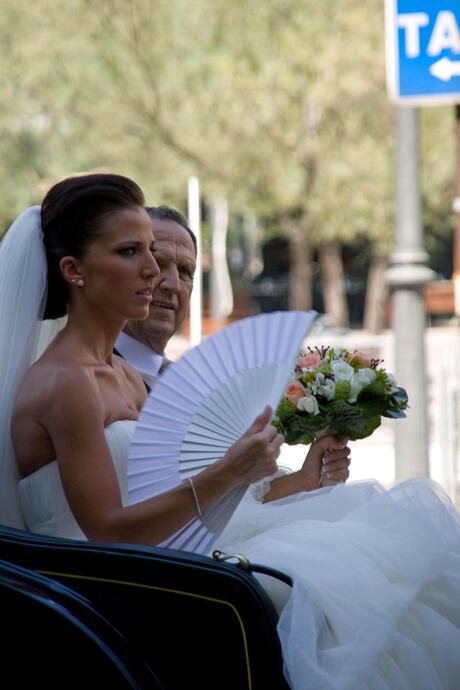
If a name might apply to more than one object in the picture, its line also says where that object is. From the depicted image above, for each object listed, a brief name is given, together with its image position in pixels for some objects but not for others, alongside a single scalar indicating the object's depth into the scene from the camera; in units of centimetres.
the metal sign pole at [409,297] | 1478
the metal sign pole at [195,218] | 1668
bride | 495
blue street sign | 1341
